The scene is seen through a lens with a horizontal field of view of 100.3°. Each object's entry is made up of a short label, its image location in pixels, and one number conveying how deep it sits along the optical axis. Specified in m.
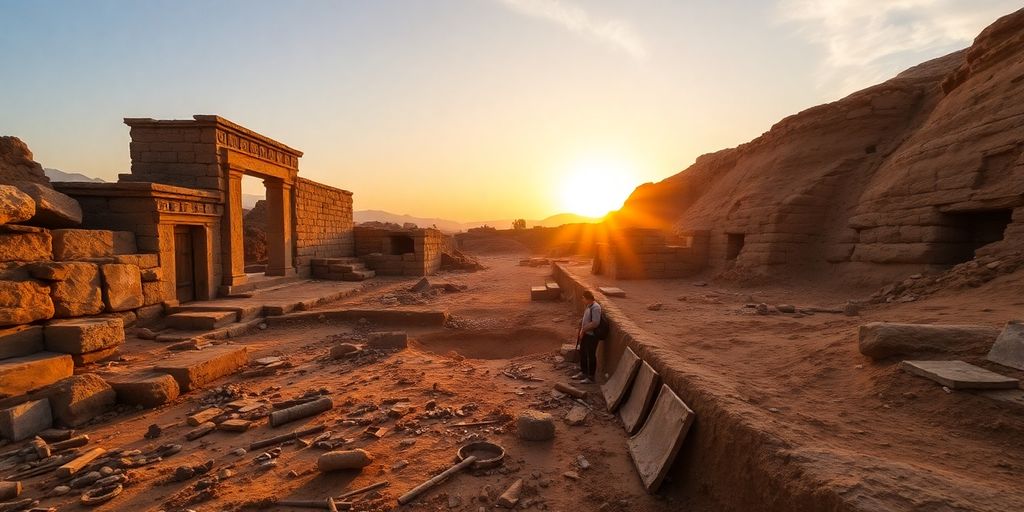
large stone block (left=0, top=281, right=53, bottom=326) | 5.53
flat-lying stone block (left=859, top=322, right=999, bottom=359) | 3.41
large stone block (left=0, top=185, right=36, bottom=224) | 5.78
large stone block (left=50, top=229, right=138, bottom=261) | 6.76
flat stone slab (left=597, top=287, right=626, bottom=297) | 9.70
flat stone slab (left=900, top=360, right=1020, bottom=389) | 2.81
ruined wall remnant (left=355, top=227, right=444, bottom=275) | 16.09
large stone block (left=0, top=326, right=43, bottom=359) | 5.40
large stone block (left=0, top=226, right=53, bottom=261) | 5.99
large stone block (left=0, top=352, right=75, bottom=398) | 4.82
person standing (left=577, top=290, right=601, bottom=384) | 6.10
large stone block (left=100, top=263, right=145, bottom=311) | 7.11
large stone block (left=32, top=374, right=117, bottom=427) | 4.59
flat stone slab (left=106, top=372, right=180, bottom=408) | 5.00
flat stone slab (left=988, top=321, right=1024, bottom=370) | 2.99
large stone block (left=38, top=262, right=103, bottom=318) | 6.17
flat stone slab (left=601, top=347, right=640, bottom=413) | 4.78
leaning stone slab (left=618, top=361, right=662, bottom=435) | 4.13
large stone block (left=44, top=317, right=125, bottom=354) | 5.75
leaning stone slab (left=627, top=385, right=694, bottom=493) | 3.22
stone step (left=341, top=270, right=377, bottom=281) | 14.12
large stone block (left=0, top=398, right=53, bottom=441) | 4.20
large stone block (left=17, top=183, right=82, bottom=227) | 6.67
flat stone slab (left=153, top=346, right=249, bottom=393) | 5.38
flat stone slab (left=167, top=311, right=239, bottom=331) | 8.01
